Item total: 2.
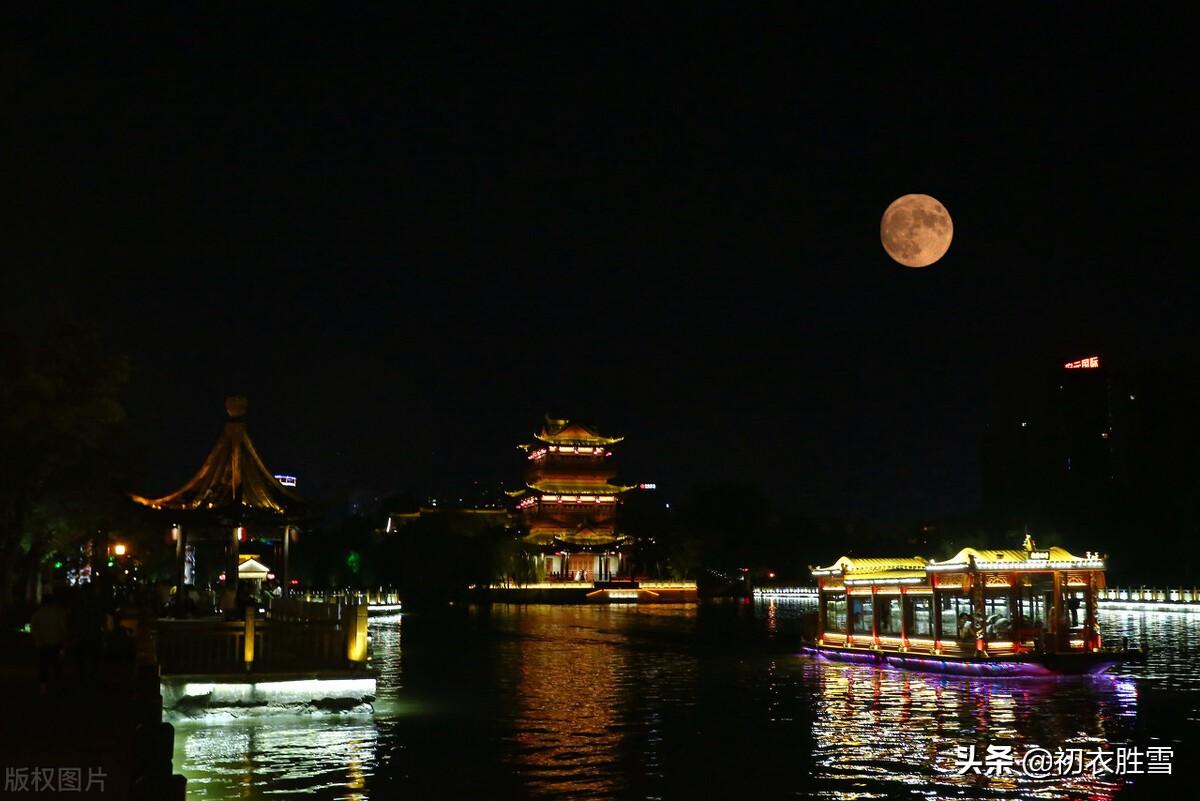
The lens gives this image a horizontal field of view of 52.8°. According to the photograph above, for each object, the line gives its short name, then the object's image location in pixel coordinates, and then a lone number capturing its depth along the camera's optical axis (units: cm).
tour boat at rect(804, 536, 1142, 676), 2539
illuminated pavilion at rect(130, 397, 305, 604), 2331
